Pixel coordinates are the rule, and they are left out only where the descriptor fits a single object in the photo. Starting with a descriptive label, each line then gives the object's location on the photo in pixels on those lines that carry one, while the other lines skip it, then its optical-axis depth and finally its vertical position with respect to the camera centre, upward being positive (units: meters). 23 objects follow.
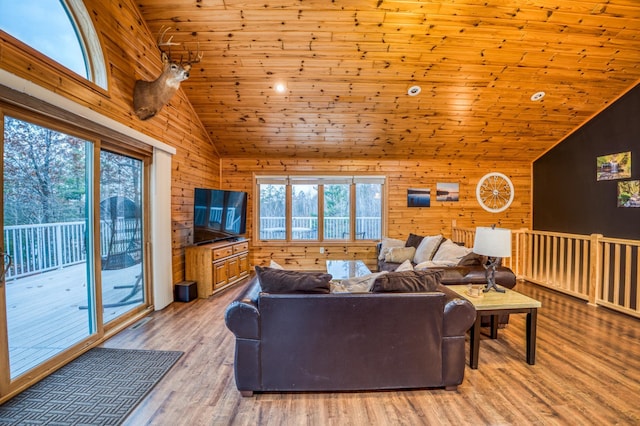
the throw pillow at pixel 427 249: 4.45 -0.64
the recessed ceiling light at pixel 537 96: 4.45 +1.76
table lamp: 2.66 -0.33
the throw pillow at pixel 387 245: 5.14 -0.67
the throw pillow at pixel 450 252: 3.85 -0.61
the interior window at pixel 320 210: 6.19 -0.05
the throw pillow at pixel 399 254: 4.79 -0.77
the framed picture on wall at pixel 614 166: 4.35 +0.67
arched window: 2.17 +1.50
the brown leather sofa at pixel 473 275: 3.21 -0.77
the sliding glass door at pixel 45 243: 2.20 -0.30
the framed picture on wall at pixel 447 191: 6.15 +0.37
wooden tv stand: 4.36 -0.92
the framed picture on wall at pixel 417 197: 6.12 +0.24
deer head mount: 3.18 +1.37
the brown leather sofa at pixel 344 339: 2.03 -0.93
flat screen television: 4.60 -0.12
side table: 2.43 -0.88
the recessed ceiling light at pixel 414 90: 4.26 +1.76
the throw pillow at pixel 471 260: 3.64 -0.66
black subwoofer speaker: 4.16 -1.23
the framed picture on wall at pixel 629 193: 4.21 +0.23
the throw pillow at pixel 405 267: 2.97 -0.61
